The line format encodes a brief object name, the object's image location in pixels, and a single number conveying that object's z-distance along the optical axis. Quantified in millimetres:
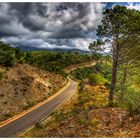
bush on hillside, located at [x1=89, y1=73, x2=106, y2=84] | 33912
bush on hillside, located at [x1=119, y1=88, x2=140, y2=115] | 9446
